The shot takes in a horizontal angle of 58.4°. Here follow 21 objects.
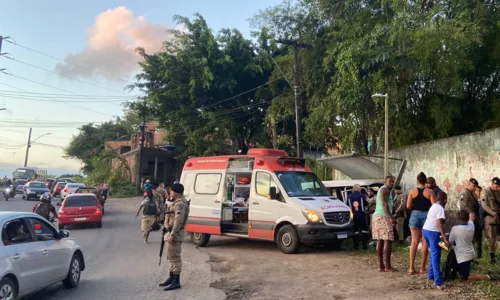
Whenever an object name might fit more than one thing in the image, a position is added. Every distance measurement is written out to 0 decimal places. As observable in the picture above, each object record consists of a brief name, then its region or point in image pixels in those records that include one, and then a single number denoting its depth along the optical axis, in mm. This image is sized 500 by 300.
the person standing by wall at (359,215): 11531
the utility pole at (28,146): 66812
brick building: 44825
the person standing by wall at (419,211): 7922
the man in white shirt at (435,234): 7146
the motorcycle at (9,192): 33375
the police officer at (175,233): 7504
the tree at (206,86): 32031
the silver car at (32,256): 5930
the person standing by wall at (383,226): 8414
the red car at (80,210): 17047
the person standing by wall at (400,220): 11402
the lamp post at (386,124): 15500
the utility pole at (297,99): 19547
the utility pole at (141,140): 35688
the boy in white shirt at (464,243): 7141
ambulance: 10891
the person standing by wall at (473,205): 9455
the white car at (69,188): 27534
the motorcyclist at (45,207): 14062
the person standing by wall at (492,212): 9042
